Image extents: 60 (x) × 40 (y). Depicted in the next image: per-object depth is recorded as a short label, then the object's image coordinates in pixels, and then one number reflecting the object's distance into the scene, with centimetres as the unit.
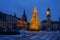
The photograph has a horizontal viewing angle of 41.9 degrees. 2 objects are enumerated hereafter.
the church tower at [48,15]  3701
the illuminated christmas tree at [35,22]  2692
